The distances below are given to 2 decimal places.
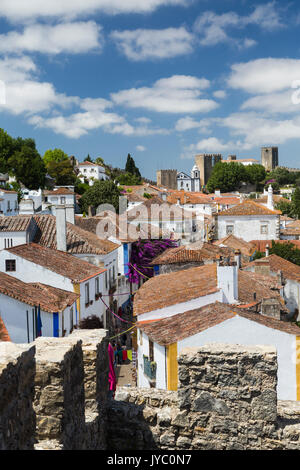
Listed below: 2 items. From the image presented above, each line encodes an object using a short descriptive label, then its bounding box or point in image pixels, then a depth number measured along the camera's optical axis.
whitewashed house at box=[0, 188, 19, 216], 52.86
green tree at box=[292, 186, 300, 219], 88.82
